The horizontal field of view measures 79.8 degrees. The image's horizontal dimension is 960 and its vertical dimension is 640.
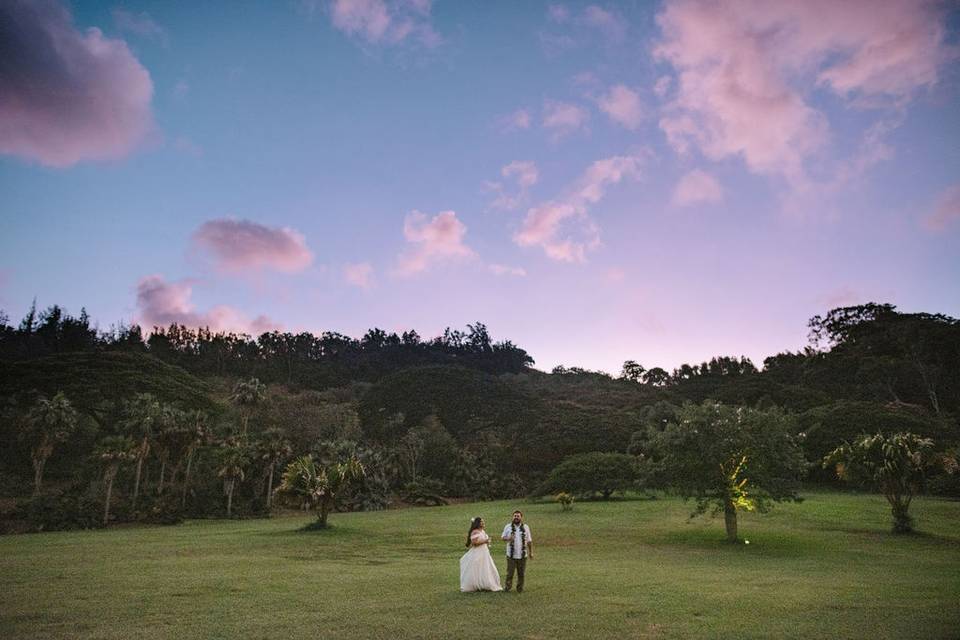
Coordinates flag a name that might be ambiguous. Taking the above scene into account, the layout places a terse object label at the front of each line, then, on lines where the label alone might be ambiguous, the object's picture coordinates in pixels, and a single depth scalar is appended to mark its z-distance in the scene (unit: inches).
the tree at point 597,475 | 2297.0
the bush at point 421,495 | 2672.2
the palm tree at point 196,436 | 2113.7
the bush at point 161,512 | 1893.5
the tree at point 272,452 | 2166.6
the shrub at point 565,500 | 1974.7
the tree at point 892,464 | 1116.5
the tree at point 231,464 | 2050.9
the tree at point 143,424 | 1931.6
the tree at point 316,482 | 1485.0
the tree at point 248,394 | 2667.3
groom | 583.5
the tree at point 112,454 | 1802.4
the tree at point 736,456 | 1120.2
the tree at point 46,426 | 1927.9
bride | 588.3
